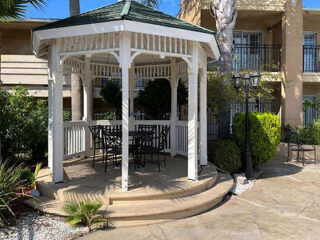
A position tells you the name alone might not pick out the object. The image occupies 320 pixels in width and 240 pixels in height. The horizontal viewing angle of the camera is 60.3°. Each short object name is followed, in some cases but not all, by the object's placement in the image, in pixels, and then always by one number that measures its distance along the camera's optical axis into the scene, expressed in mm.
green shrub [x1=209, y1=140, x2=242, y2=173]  7836
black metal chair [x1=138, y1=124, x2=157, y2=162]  7184
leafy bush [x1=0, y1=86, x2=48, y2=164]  8086
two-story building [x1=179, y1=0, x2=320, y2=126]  12812
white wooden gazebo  5098
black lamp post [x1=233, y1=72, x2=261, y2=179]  7810
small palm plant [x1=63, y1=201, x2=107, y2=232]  4332
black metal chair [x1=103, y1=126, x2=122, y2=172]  6503
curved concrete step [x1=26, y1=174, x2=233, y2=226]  4578
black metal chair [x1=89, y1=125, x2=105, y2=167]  7252
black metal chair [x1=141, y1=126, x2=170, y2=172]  6984
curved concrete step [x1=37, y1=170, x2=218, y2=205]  5023
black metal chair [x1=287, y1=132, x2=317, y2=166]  10430
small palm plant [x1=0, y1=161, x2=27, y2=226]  4418
